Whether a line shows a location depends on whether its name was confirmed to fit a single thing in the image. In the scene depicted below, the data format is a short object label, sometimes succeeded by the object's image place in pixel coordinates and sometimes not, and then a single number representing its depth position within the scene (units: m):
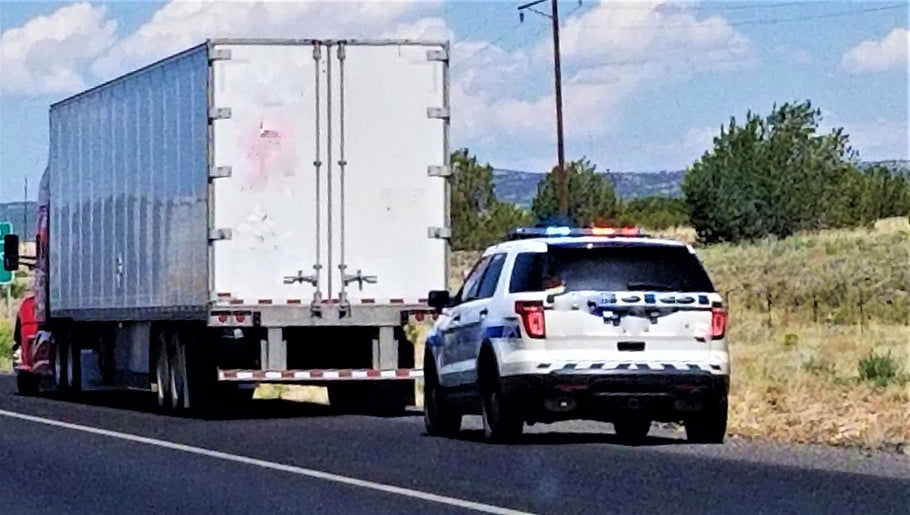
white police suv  19.27
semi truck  24.41
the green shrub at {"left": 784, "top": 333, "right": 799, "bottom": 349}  40.42
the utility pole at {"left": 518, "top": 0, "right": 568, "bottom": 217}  55.16
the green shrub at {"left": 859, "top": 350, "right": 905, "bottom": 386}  28.08
